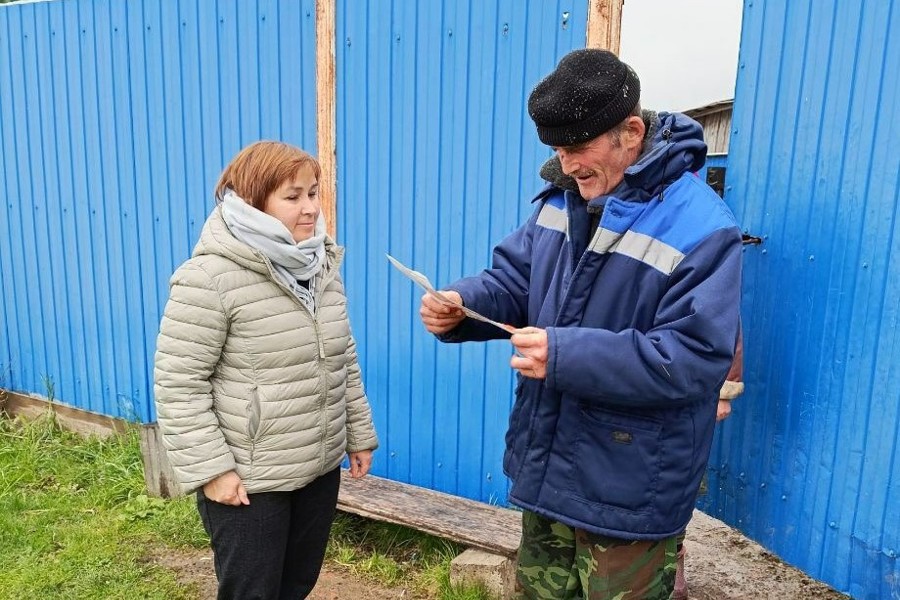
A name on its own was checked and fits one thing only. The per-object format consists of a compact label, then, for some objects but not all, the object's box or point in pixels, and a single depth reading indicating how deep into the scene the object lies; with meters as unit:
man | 1.68
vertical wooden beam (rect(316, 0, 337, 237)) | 3.51
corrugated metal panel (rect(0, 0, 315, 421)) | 3.82
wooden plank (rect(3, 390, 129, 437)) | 4.71
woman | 2.06
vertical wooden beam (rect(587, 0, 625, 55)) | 2.90
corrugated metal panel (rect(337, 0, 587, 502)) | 3.19
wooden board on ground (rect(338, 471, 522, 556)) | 3.14
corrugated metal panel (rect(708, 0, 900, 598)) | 2.17
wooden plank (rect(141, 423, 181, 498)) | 3.91
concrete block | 3.03
